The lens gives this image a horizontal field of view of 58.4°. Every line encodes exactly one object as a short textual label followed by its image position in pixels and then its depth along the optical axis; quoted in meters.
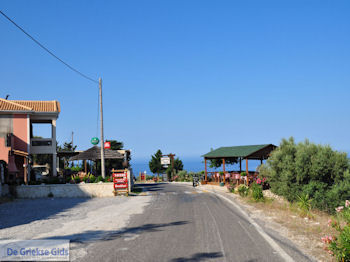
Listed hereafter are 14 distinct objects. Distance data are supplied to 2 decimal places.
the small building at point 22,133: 22.17
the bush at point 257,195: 16.14
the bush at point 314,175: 15.05
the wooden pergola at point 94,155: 26.12
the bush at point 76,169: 38.22
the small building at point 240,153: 27.22
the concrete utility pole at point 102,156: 23.25
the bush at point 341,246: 5.84
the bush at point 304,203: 13.55
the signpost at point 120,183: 20.05
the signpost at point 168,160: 44.84
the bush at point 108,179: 21.72
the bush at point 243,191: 18.55
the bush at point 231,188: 22.28
